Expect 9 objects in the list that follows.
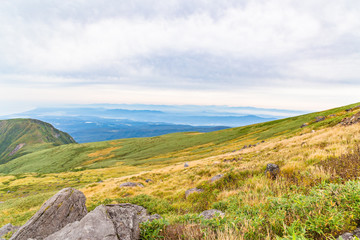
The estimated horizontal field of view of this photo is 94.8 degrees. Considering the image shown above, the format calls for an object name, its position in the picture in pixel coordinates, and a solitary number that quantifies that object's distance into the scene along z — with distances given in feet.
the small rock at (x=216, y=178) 45.08
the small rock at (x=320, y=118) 204.65
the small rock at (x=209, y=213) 24.18
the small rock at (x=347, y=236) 10.15
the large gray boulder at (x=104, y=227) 14.39
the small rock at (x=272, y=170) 32.92
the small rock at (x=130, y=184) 74.73
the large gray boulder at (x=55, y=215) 24.34
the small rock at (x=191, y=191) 43.07
